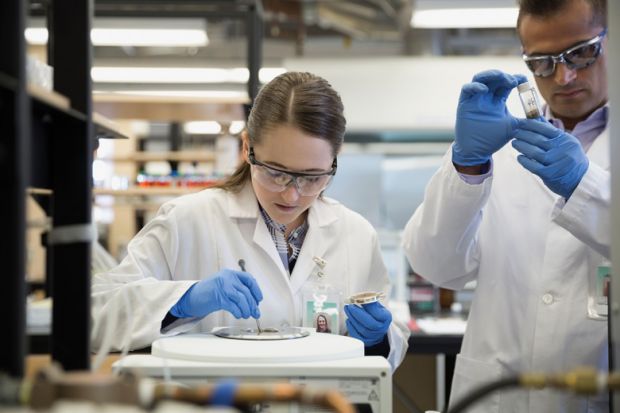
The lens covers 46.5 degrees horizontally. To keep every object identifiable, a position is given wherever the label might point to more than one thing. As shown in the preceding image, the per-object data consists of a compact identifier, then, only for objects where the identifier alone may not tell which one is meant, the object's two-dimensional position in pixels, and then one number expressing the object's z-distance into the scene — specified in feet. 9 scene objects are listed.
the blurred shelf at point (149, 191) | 13.11
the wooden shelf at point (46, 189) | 3.42
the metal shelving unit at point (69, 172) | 3.44
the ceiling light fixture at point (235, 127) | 14.00
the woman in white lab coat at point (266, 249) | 5.04
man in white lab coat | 5.07
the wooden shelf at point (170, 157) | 16.21
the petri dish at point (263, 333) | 4.39
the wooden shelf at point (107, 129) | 4.45
